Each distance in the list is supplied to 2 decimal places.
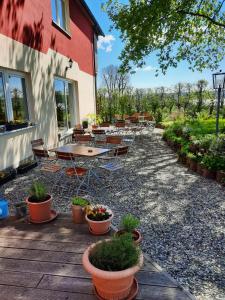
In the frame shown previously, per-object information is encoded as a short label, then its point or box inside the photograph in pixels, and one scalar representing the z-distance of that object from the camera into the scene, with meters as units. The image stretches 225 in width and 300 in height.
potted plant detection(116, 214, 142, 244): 2.63
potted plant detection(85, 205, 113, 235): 2.91
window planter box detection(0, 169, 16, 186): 5.14
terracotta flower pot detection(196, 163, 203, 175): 5.62
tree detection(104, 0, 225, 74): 7.66
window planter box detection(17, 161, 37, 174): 5.86
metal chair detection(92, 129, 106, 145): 6.43
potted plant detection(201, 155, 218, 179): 5.33
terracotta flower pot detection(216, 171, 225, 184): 5.01
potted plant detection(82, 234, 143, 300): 1.82
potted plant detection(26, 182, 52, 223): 3.23
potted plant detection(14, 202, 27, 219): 3.40
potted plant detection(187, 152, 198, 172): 5.97
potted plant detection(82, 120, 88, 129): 10.97
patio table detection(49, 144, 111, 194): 4.54
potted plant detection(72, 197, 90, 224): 3.20
